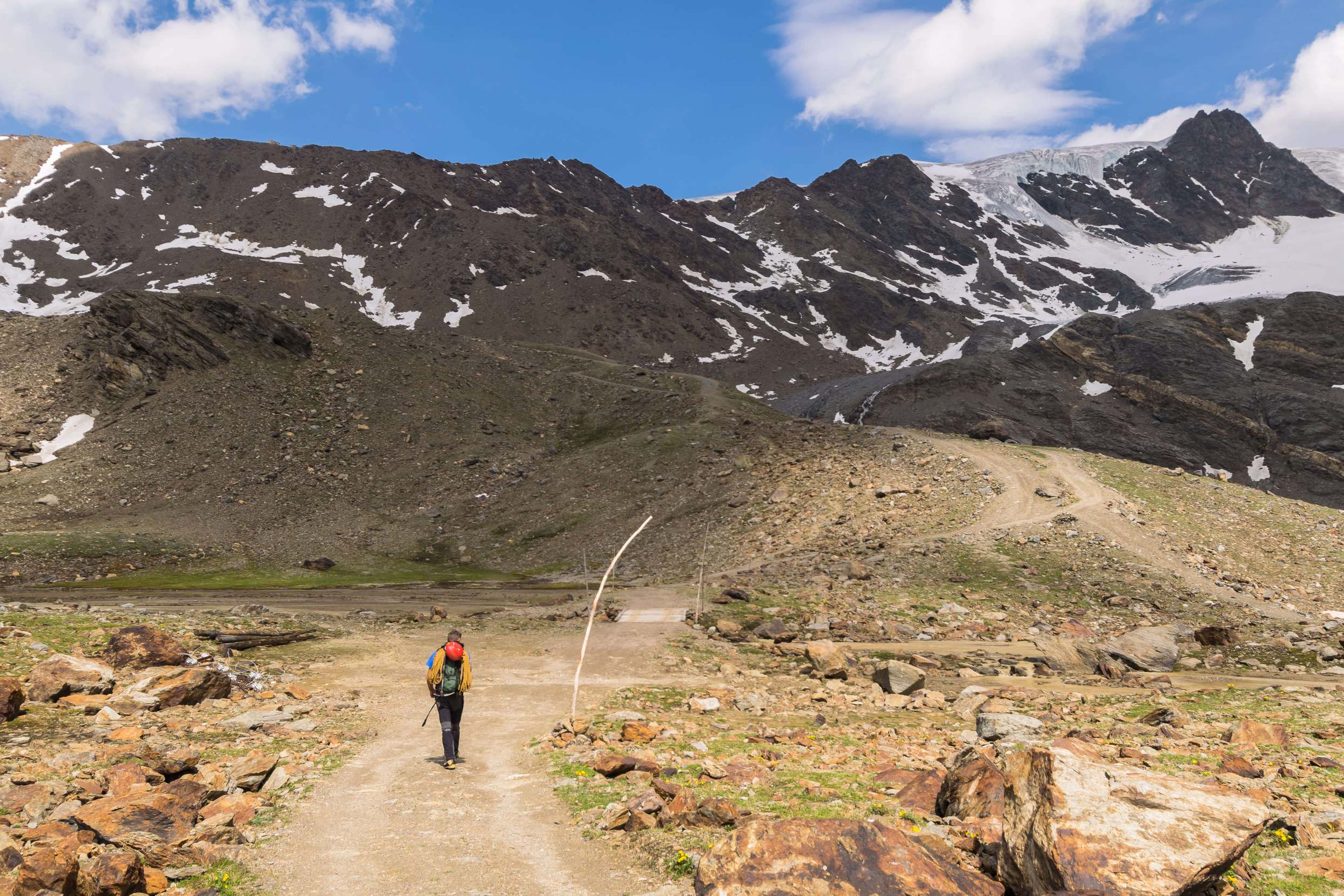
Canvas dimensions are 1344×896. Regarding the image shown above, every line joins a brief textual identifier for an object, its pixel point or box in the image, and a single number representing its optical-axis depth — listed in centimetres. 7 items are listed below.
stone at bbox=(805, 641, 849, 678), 2459
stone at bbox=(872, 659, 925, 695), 2241
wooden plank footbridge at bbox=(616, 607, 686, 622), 3329
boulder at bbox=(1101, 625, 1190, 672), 2745
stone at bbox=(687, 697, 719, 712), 1983
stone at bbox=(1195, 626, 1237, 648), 3028
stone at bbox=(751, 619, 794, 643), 3069
